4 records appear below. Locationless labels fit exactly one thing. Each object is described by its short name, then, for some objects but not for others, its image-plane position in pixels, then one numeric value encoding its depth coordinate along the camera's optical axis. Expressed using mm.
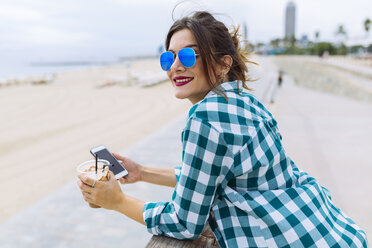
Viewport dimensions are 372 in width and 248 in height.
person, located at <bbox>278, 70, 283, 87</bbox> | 16797
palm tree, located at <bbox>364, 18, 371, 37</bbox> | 62531
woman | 933
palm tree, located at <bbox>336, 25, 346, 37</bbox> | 87450
